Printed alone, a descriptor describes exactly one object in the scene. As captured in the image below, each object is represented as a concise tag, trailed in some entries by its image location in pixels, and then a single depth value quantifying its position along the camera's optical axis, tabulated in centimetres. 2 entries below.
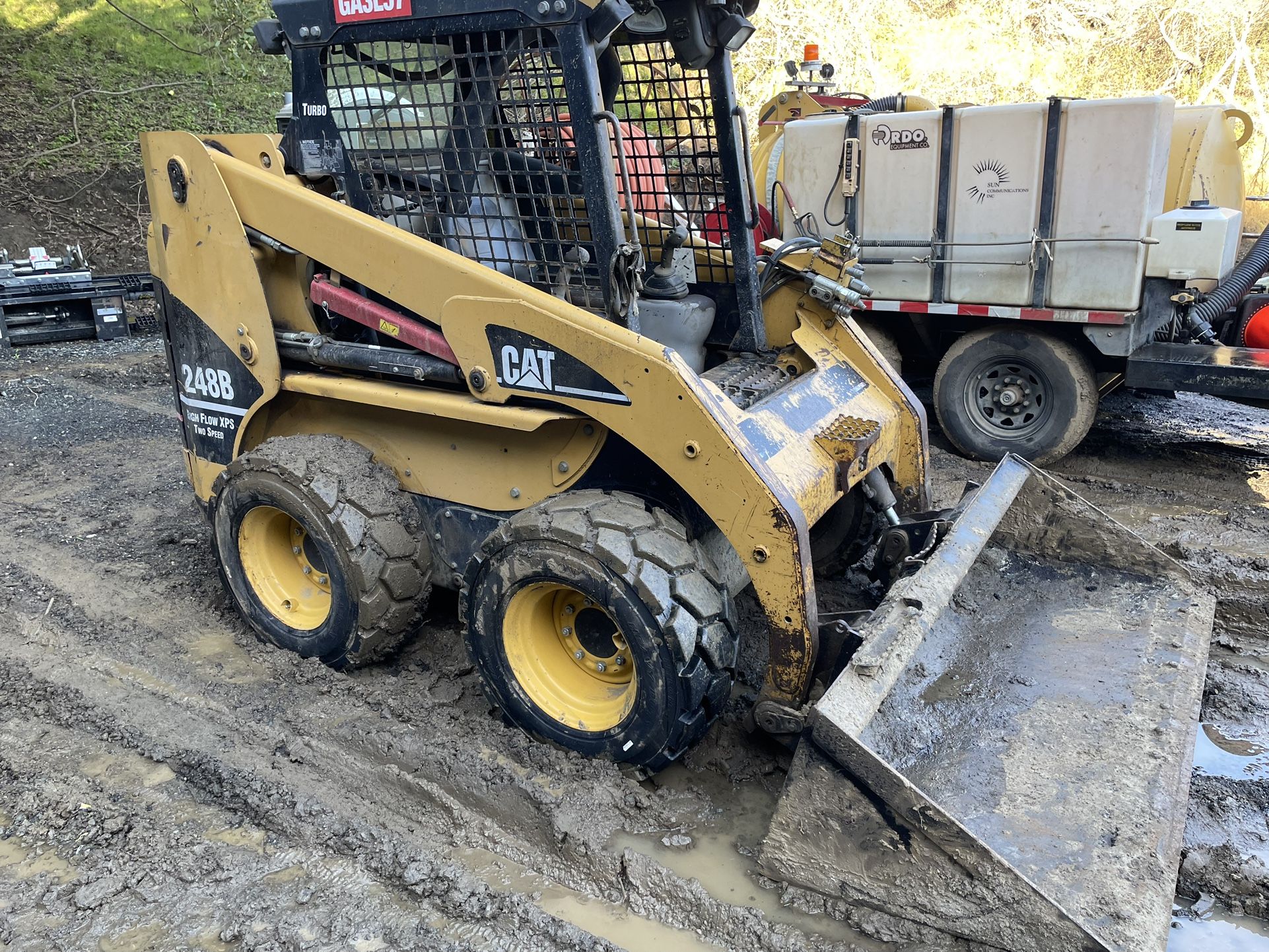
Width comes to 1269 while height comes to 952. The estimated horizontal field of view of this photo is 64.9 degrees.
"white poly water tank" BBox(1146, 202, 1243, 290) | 541
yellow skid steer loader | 250
